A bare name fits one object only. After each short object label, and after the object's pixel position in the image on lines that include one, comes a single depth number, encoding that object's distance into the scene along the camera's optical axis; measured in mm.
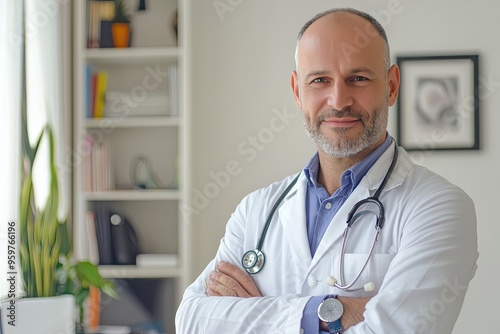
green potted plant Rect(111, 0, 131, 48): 3670
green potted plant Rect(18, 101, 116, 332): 2572
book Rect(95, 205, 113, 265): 3556
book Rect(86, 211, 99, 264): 3557
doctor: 1495
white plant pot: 2369
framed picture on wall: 3650
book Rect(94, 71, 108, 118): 3639
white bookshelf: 3521
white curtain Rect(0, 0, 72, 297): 2809
